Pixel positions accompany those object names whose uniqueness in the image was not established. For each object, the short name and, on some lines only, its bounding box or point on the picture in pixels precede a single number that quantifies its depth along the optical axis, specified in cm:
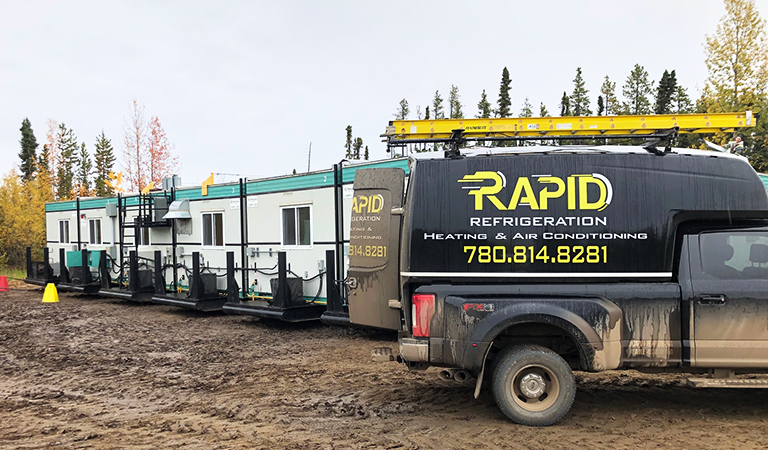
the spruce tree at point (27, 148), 6919
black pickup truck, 541
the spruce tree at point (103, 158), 6852
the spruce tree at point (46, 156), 4519
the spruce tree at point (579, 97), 5948
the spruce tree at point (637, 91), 5284
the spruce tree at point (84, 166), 7056
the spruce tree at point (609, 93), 5594
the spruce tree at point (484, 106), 6184
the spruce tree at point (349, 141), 7012
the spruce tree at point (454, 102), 6412
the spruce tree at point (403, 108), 6738
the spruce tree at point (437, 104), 6575
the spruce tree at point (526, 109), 6124
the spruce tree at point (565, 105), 5895
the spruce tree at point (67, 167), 5072
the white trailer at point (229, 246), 1170
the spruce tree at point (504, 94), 6081
